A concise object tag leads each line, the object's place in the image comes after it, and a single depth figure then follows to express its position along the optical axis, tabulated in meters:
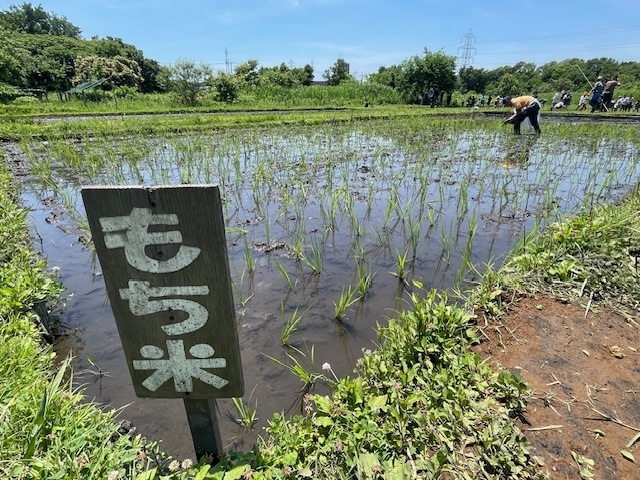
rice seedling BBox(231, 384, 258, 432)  1.95
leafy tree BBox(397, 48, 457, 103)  24.31
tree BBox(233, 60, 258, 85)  28.75
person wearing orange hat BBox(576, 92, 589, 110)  17.86
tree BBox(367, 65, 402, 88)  30.91
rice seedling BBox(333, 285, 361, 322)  2.73
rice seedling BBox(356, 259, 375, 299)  2.97
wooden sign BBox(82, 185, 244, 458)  1.09
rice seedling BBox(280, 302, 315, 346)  2.51
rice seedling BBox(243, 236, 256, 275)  3.30
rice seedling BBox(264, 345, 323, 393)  2.04
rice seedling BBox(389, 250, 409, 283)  3.19
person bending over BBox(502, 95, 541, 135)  9.45
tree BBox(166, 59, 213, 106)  20.73
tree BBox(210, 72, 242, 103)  23.14
